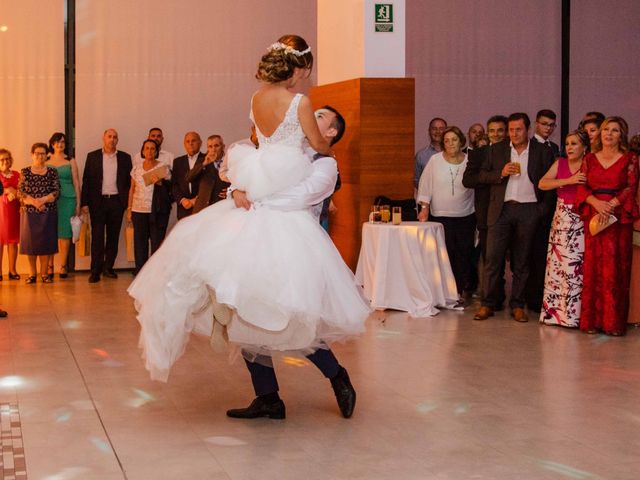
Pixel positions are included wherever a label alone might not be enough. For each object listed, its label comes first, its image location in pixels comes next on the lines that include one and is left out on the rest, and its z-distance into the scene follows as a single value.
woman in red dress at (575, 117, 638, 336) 7.36
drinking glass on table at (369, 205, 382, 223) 8.59
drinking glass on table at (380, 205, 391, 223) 8.53
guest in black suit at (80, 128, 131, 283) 10.96
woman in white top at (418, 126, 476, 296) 8.90
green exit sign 9.34
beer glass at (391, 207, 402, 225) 8.41
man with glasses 8.68
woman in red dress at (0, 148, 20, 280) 10.54
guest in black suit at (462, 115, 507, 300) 8.35
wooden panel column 9.16
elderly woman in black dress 10.41
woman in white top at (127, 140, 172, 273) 10.91
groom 4.74
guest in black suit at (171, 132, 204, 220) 10.38
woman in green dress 10.91
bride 4.45
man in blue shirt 10.45
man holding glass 7.99
